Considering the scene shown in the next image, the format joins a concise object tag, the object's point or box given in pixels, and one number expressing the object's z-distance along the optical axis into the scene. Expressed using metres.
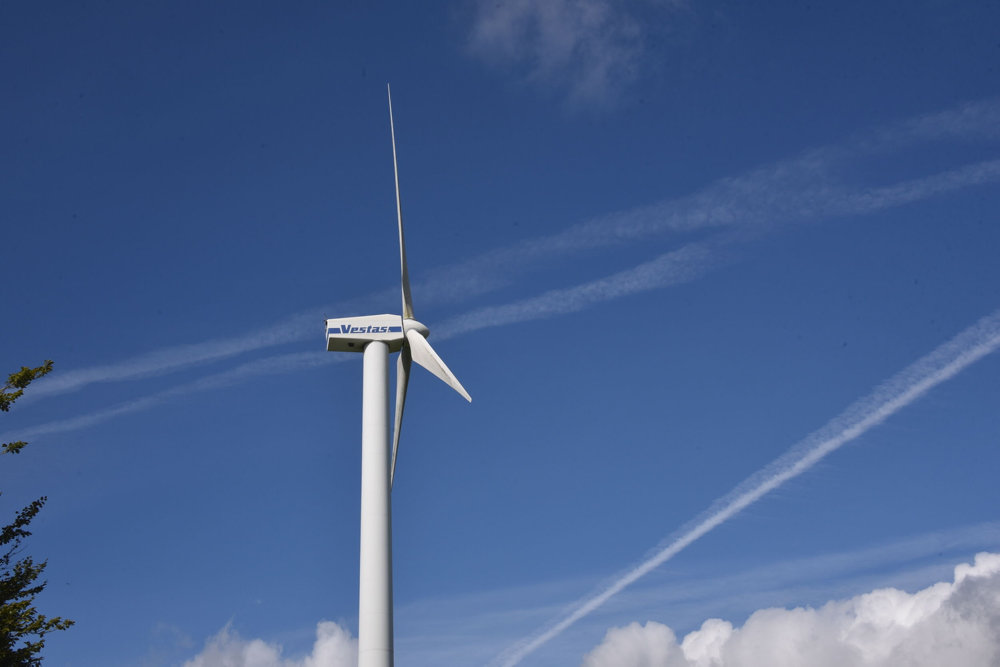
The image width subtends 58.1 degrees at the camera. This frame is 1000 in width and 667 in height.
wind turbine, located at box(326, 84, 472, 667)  42.19
